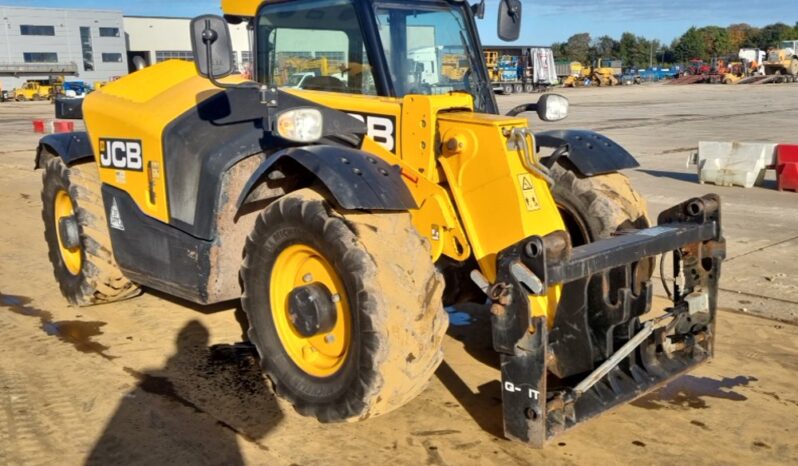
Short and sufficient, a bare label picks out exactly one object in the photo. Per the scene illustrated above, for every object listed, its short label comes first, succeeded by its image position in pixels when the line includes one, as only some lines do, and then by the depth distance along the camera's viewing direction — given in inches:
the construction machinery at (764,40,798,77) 2285.9
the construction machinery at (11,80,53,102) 2410.2
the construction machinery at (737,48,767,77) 2486.0
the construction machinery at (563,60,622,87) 2559.1
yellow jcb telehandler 141.6
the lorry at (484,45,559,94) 1984.5
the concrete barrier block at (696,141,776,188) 460.8
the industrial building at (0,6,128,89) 3093.0
